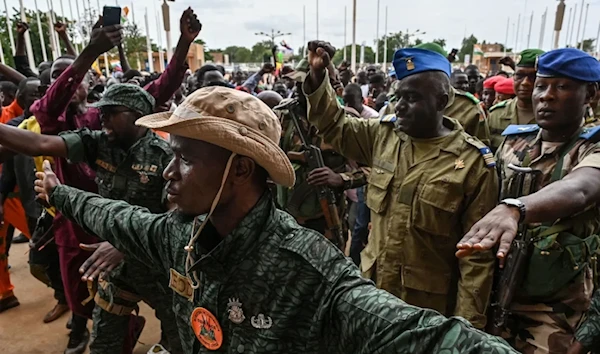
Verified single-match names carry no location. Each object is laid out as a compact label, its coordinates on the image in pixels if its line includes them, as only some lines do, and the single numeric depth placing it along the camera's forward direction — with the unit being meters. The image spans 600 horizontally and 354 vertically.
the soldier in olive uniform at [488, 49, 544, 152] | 4.00
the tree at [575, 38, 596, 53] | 45.13
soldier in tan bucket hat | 1.35
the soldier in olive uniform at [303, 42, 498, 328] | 2.32
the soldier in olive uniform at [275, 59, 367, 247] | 3.55
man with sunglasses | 2.84
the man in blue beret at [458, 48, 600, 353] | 2.14
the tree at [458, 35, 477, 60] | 58.56
